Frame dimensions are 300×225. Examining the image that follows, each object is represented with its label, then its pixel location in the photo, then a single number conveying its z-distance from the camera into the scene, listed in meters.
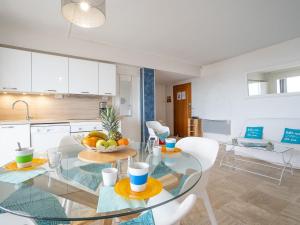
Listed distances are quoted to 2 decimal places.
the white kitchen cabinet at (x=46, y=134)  2.60
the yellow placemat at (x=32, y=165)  1.08
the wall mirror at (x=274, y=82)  3.35
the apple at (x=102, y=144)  1.21
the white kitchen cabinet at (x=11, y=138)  2.38
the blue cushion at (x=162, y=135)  3.85
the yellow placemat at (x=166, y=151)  1.44
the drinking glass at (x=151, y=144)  1.44
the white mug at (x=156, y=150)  1.33
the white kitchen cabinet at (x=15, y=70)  2.56
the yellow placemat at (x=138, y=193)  0.72
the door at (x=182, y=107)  6.00
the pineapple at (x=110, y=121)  1.37
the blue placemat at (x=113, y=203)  0.67
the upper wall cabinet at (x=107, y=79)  3.49
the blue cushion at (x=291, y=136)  2.98
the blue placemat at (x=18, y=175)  0.93
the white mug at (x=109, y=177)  0.83
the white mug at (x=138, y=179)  0.73
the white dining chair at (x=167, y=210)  0.57
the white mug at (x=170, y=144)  1.48
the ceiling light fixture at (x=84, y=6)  1.37
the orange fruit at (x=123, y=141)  1.34
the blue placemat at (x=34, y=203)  0.69
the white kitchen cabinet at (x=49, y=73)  2.81
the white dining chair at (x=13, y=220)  0.84
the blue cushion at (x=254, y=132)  3.49
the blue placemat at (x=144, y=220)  0.79
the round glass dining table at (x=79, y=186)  0.68
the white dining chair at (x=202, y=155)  1.23
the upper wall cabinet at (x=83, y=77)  3.15
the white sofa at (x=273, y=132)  3.16
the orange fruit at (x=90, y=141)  1.30
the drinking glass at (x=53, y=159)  1.10
